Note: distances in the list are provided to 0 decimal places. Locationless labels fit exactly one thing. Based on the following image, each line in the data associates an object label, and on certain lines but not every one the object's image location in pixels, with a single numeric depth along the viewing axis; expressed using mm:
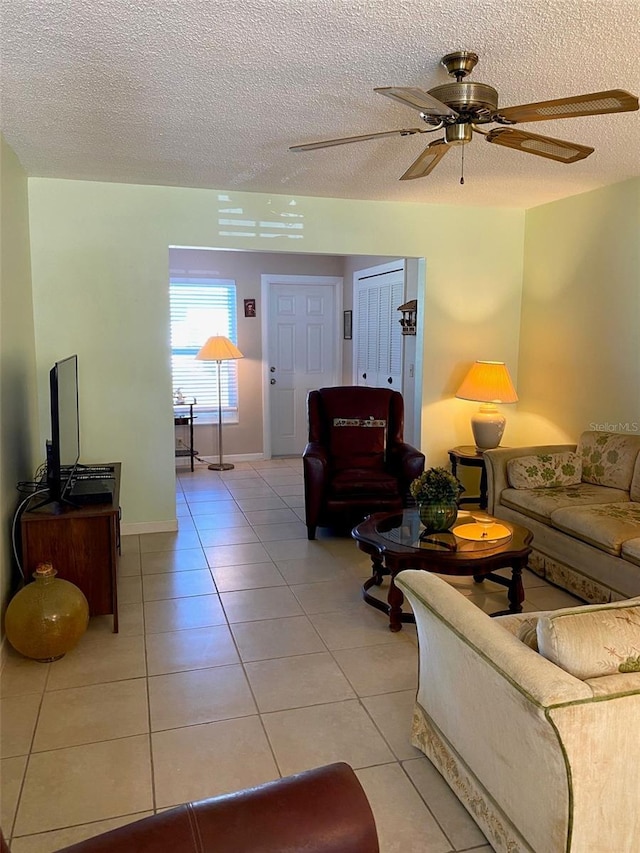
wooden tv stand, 2988
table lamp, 4746
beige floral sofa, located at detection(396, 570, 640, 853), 1424
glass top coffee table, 2895
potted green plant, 3139
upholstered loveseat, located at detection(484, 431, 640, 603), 3160
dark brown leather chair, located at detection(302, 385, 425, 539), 4340
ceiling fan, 1993
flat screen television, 2836
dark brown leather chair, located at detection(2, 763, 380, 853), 1087
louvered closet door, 6051
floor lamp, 6625
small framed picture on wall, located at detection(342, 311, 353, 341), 7281
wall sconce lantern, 5477
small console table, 6871
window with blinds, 6883
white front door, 7277
